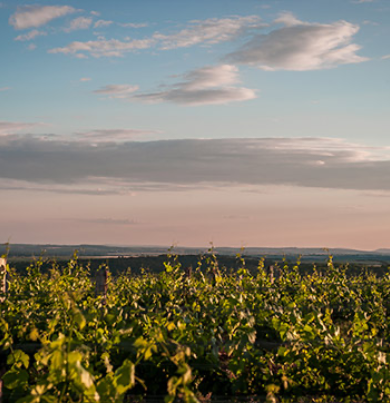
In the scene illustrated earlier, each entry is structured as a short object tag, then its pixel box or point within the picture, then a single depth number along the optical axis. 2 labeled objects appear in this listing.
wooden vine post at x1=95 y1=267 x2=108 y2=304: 9.10
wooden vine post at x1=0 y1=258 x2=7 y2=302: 8.81
